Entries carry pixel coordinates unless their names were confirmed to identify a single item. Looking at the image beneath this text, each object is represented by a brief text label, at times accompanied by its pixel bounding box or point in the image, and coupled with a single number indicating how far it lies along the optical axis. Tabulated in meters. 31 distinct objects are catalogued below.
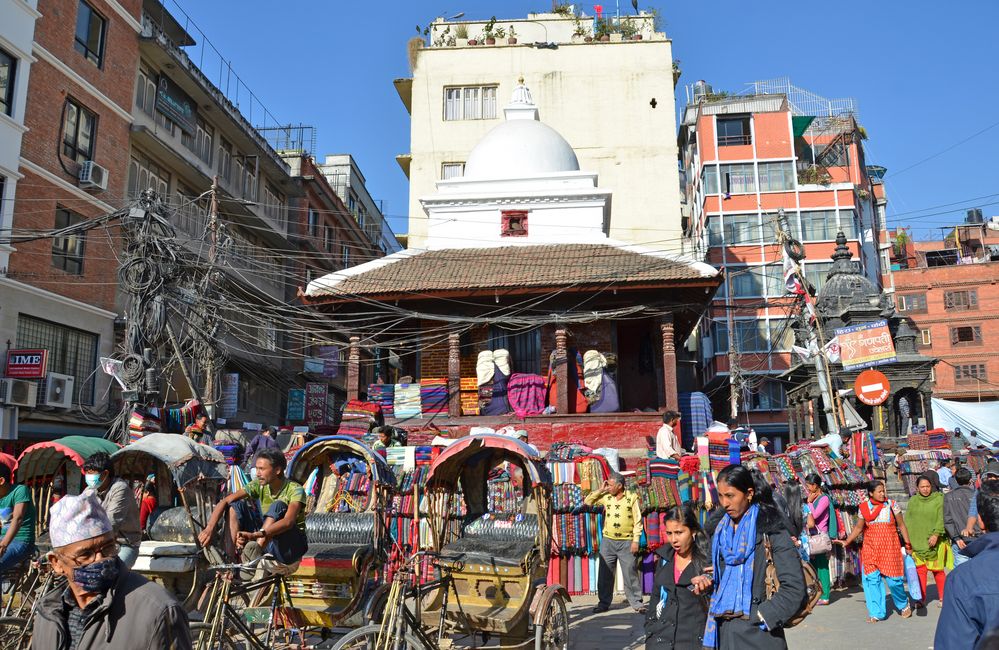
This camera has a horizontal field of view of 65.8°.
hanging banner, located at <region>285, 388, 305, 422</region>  33.16
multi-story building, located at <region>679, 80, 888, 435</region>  42.22
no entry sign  20.53
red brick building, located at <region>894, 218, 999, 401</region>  51.56
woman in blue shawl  4.32
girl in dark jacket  5.26
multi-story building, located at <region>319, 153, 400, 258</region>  48.59
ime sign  20.00
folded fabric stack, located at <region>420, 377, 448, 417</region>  19.67
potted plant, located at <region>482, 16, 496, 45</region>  37.66
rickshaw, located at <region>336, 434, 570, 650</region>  6.21
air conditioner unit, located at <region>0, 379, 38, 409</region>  19.55
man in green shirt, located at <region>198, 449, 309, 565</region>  6.79
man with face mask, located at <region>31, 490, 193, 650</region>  3.11
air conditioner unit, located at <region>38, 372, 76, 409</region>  20.91
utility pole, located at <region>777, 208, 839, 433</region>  20.14
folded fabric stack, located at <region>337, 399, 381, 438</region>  18.66
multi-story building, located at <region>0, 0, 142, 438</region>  21.22
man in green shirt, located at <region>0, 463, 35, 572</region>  7.52
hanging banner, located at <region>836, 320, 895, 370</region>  21.41
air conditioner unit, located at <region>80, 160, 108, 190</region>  23.16
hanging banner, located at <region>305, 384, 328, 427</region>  32.25
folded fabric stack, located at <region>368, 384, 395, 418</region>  20.08
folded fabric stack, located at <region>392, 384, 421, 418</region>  19.67
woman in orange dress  9.98
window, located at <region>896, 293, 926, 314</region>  54.38
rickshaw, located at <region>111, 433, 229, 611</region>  7.72
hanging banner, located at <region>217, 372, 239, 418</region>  29.70
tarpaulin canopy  26.61
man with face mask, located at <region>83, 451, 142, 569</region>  7.19
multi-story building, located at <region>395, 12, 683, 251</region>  35.66
